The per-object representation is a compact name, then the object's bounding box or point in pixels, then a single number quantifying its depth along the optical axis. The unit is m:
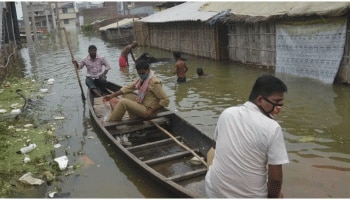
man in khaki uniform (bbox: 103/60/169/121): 5.95
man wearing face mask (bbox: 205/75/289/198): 2.58
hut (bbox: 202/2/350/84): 9.48
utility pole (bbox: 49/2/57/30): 56.77
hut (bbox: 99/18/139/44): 30.27
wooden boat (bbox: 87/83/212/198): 4.40
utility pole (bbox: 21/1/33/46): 27.94
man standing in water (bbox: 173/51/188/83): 11.15
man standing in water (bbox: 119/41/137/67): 15.02
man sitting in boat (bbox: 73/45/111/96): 9.62
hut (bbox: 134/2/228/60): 15.59
